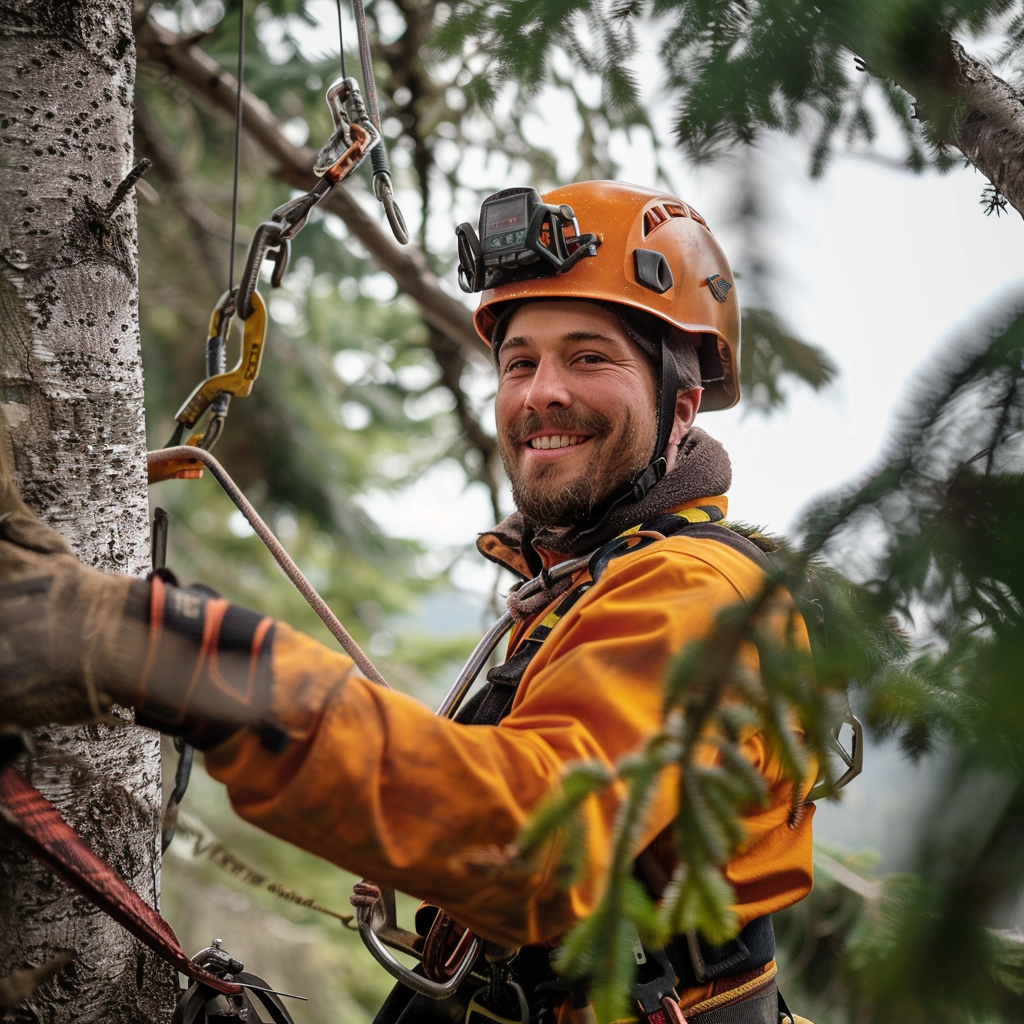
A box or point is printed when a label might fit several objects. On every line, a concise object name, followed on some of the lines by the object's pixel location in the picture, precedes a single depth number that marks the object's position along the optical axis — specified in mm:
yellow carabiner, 2184
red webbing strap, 1872
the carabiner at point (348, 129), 2173
